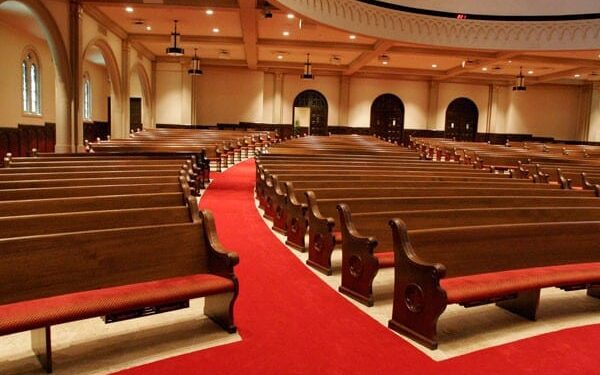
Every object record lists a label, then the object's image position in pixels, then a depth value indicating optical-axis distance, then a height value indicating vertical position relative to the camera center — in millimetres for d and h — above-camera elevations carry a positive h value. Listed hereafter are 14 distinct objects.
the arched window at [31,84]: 13865 +1269
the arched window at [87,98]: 18828 +1221
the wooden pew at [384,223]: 3303 -671
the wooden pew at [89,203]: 3293 -582
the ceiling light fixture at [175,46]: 13180 +2435
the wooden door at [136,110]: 22781 +943
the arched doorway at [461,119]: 23969 +1161
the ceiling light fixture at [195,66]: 17547 +2550
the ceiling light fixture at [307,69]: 18008 +2597
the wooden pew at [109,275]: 2326 -819
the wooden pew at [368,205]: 3965 -613
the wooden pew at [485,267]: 2703 -831
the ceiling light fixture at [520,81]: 18850 +2556
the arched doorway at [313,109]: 23062 +1351
